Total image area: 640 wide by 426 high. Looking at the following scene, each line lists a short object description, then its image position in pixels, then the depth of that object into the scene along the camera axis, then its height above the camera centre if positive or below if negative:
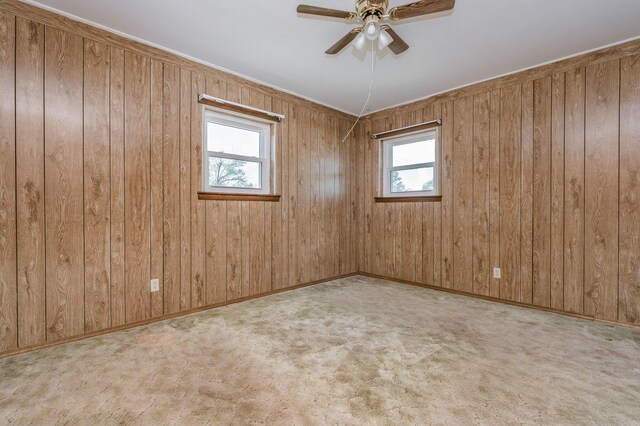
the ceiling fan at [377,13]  1.80 +1.24
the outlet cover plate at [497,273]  3.39 -0.69
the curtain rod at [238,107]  3.09 +1.15
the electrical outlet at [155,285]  2.75 -0.67
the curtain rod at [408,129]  3.92 +1.14
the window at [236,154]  3.24 +0.65
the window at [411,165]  4.05 +0.65
